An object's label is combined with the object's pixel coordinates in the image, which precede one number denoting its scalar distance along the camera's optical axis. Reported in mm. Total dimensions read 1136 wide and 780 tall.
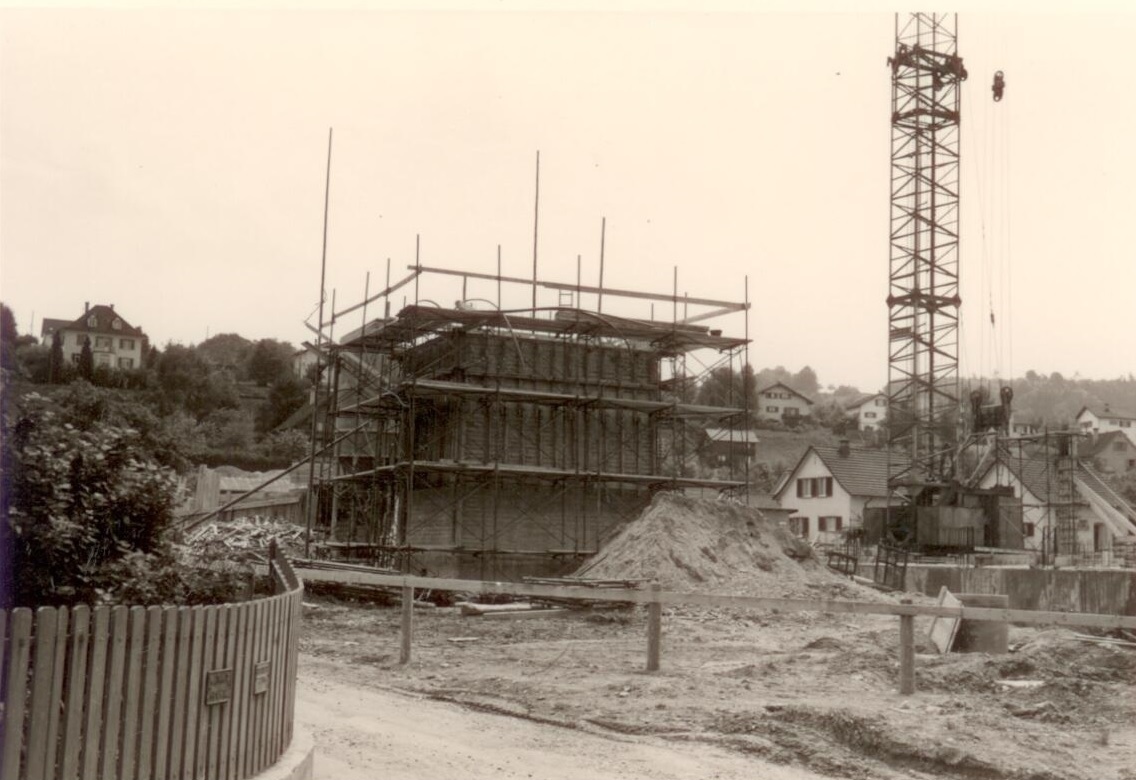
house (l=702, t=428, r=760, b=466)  84188
